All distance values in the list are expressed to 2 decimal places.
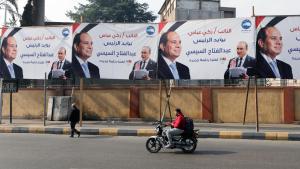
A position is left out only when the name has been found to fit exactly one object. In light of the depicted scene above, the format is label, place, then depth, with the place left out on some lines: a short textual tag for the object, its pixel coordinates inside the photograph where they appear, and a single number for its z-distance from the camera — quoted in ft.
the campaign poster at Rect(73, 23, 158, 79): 71.77
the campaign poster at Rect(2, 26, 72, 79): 76.28
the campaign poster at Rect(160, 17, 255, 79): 67.82
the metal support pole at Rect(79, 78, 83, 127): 69.32
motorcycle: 44.04
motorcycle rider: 44.34
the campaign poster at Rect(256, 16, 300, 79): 65.92
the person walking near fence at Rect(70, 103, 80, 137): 60.70
